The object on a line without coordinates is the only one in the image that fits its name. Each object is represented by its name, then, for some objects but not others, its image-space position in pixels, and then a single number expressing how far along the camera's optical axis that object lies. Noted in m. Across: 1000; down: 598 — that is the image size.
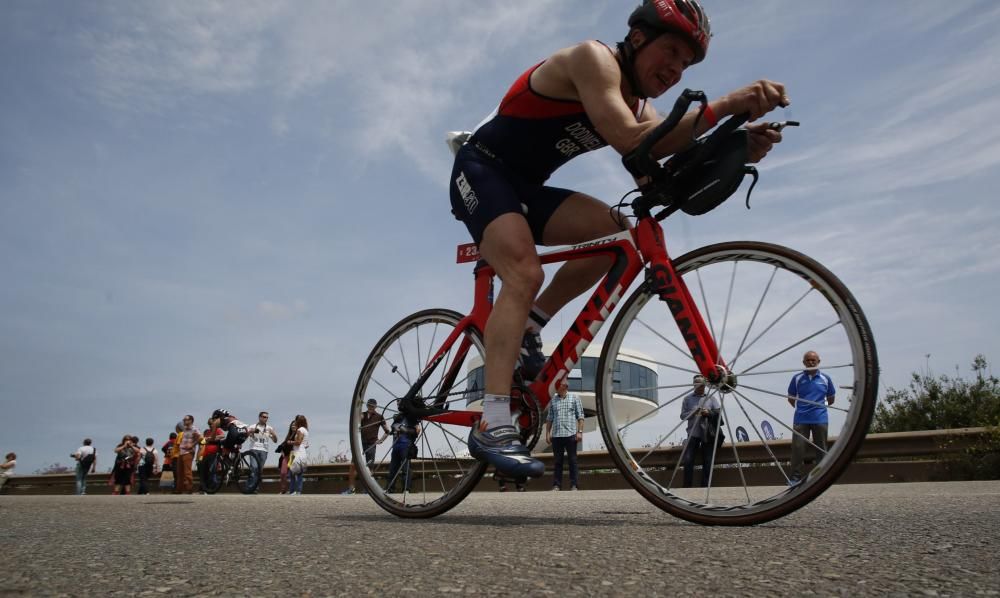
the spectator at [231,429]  14.90
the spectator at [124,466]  16.56
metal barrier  9.48
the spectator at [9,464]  16.87
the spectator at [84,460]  18.02
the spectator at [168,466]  16.80
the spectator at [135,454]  16.86
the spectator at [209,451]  14.91
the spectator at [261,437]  14.70
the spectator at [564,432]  10.86
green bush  14.99
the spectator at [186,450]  15.34
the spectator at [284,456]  15.08
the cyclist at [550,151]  2.89
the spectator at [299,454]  13.91
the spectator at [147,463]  17.80
